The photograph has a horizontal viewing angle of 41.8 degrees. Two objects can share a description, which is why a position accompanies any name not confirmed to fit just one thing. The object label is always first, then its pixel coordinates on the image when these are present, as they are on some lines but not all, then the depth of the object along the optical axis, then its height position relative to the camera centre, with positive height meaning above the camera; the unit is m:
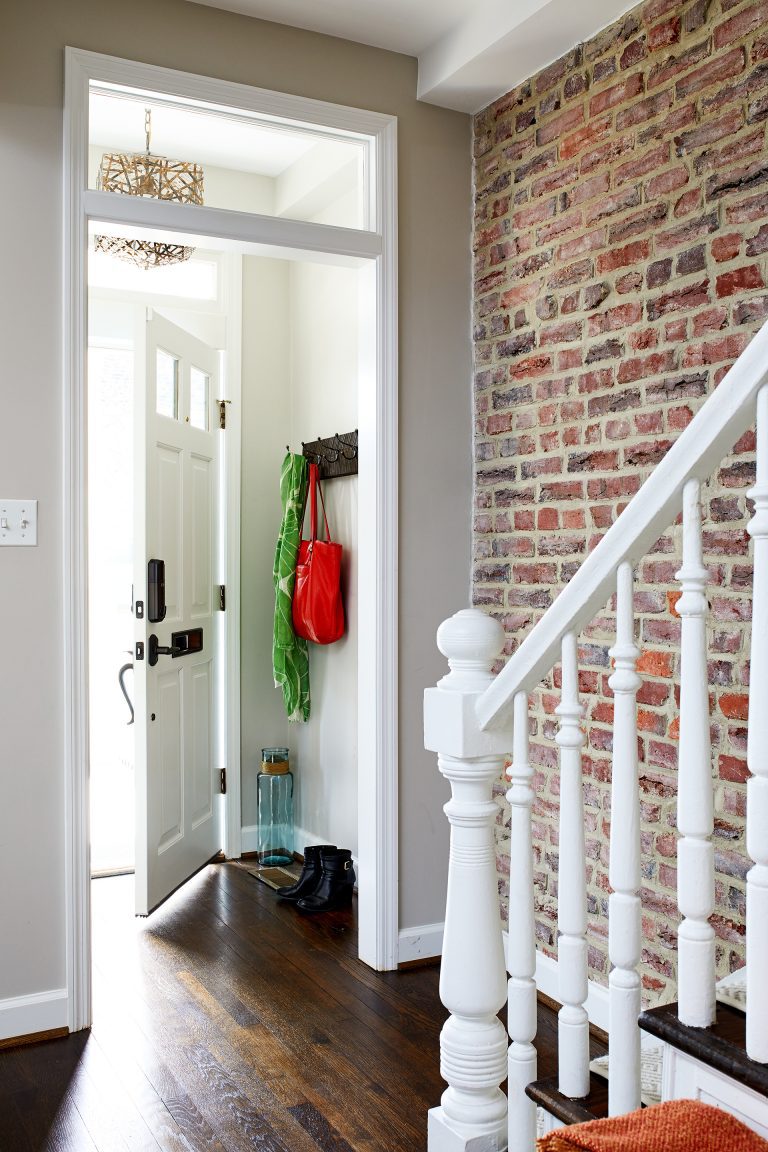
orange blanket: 1.04 -0.60
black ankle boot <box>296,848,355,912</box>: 3.61 -1.16
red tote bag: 3.85 -0.10
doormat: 3.88 -1.23
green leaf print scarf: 3.98 -0.15
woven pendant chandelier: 2.78 +1.09
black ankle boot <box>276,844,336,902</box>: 3.67 -1.15
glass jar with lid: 4.16 -1.00
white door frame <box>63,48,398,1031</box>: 2.64 +0.32
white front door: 3.47 -0.17
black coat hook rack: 3.80 +0.44
